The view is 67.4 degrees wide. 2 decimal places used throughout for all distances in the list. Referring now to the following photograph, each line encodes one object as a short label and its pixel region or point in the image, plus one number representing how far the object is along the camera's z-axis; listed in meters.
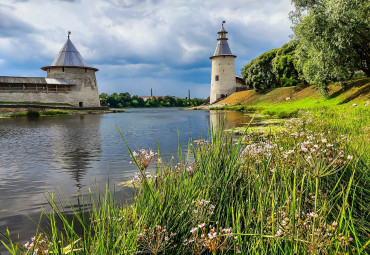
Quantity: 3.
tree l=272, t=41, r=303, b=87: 48.00
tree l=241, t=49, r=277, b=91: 56.81
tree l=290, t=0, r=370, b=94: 20.22
